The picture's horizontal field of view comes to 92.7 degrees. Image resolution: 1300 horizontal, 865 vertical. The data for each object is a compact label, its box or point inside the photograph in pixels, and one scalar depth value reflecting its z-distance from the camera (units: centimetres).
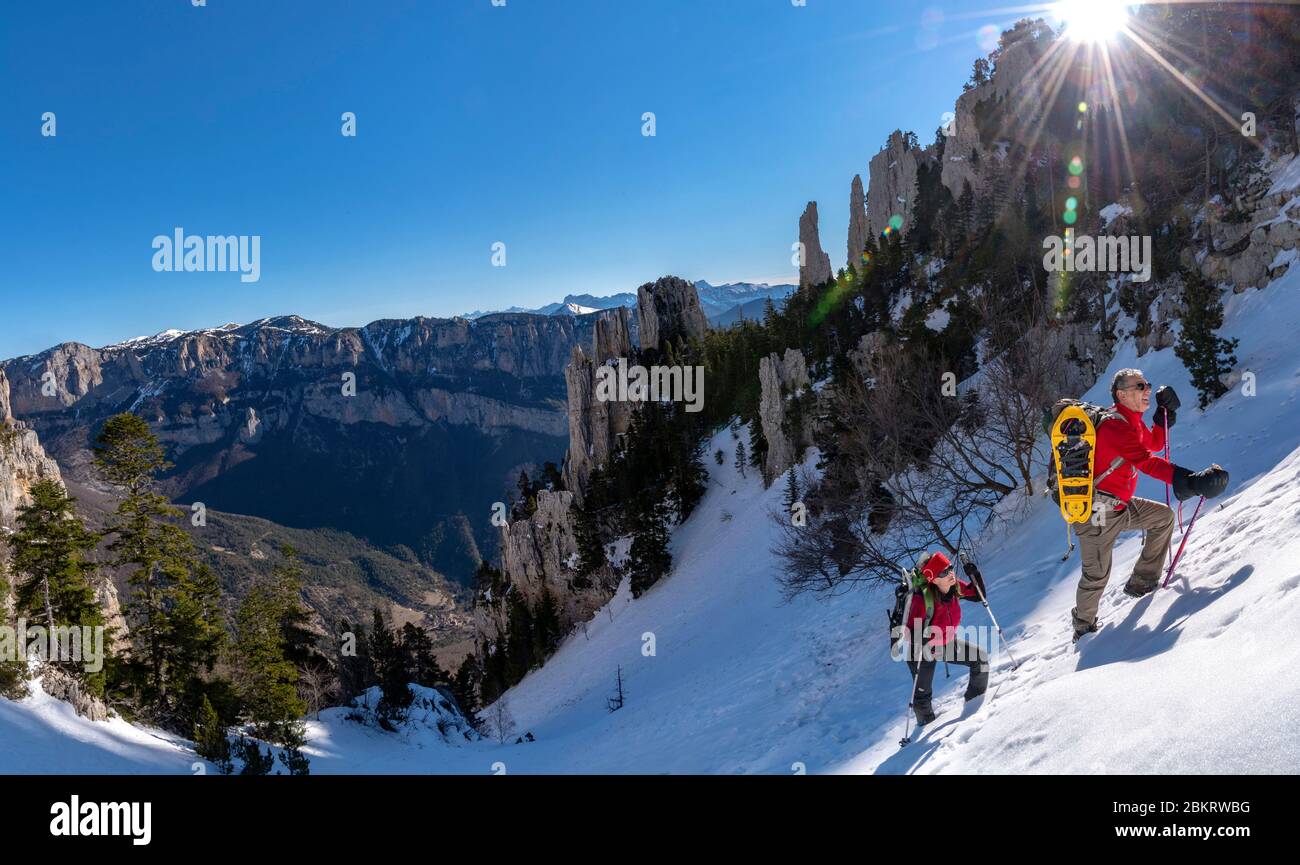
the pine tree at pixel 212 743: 1449
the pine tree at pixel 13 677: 1286
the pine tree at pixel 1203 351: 1475
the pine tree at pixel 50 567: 1784
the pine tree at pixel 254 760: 1441
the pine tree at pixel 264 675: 2116
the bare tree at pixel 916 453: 1533
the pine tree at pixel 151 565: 2059
